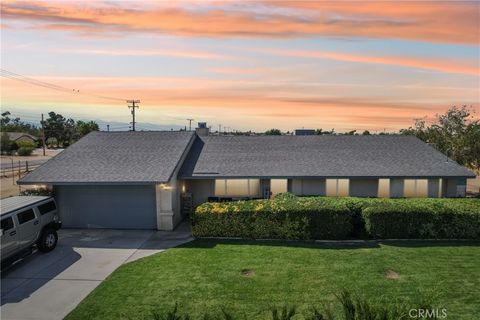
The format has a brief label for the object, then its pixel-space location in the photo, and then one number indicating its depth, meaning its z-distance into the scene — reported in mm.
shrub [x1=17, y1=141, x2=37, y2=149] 72725
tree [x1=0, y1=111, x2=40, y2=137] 109962
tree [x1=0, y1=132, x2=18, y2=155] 70831
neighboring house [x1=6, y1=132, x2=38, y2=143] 88938
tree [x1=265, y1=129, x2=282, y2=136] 112469
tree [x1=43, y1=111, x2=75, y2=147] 92375
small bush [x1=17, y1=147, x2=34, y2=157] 66500
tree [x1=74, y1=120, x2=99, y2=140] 82750
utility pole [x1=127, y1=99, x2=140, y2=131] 62656
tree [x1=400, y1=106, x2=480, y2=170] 28359
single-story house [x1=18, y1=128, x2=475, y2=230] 18141
